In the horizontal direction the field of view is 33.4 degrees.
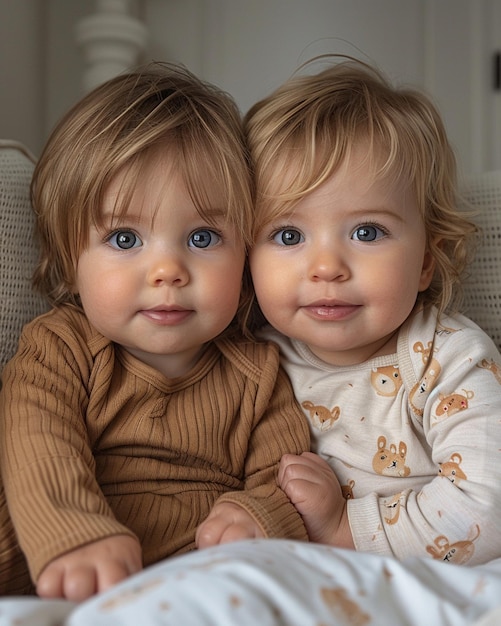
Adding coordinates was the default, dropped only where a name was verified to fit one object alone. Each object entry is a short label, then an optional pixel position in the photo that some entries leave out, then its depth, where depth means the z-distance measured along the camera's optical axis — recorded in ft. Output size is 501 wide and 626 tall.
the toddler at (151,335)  3.26
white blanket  1.98
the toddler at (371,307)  3.36
